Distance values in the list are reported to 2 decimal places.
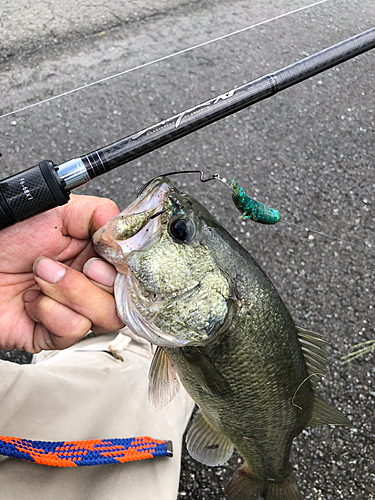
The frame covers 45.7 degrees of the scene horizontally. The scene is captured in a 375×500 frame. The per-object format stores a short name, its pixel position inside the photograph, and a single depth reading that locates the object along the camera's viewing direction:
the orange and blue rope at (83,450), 0.24
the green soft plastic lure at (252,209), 0.25
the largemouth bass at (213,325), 0.22
